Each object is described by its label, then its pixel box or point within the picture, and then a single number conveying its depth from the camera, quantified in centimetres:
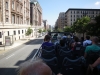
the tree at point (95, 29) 1399
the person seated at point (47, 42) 379
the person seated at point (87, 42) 454
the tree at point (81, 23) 2687
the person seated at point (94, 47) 270
